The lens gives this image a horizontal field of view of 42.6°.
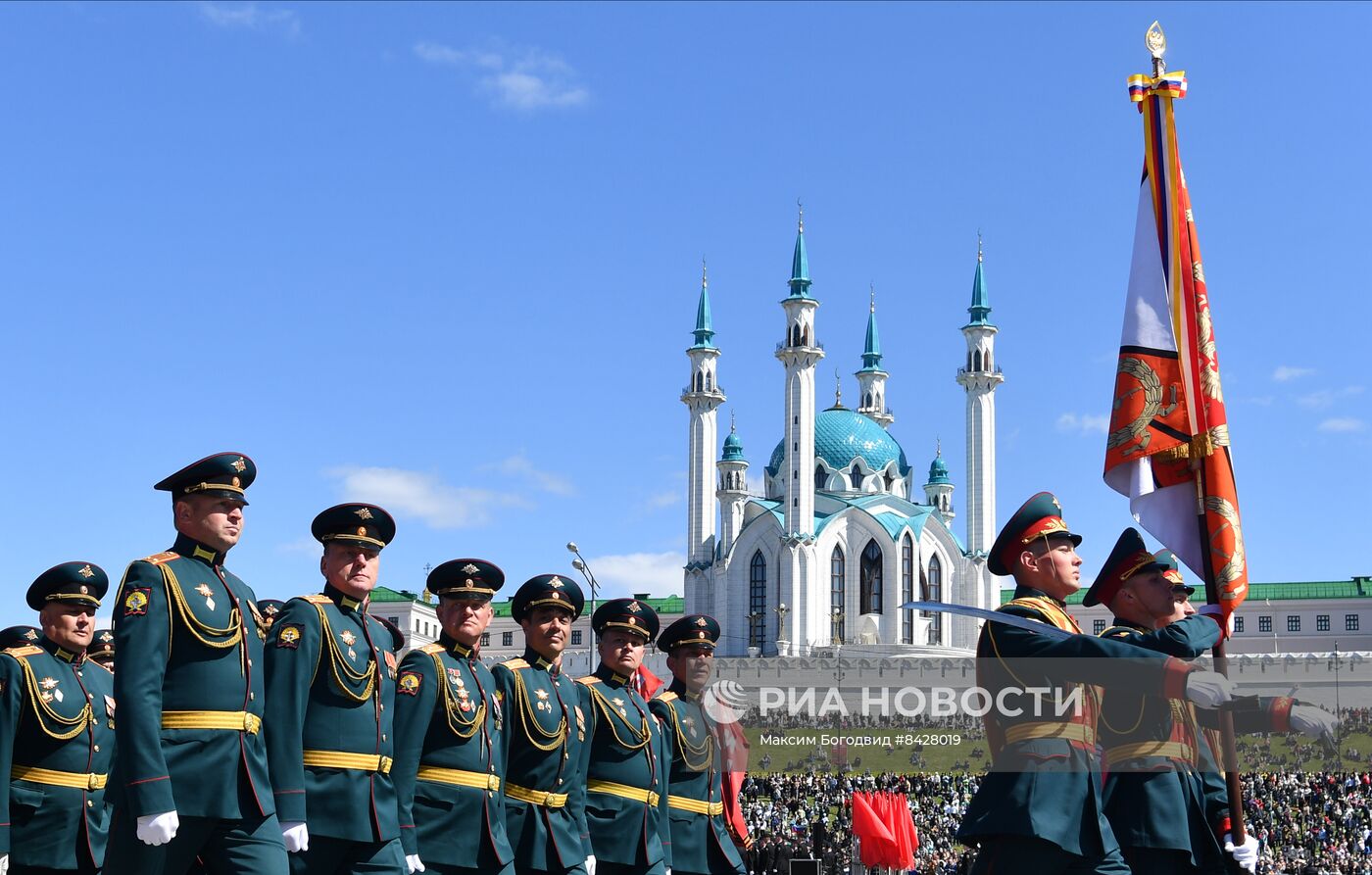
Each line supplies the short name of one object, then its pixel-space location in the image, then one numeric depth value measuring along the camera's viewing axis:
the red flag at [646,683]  9.99
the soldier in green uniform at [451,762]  7.45
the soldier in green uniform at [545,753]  7.99
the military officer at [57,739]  7.70
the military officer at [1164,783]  6.77
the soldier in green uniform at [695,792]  9.12
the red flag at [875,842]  23.91
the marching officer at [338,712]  6.64
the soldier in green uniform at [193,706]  5.93
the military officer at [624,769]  8.59
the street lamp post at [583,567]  26.83
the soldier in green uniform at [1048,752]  6.22
